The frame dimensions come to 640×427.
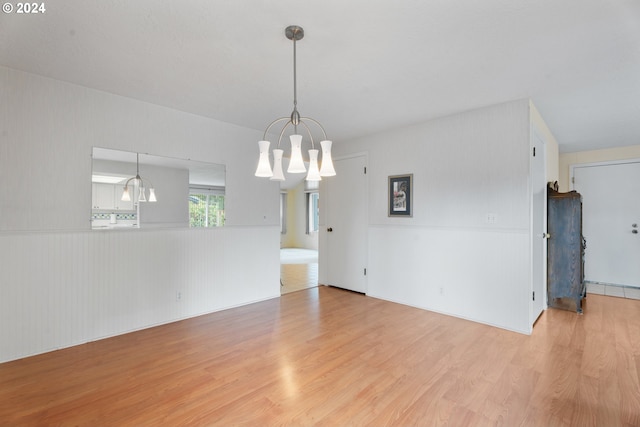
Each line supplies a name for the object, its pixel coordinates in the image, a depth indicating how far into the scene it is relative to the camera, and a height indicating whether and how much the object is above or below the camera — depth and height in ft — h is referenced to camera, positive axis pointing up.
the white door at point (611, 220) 15.35 -0.09
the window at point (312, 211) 33.32 +0.72
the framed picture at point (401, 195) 12.72 +1.01
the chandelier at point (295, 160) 6.16 +1.26
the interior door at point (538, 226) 10.28 -0.31
